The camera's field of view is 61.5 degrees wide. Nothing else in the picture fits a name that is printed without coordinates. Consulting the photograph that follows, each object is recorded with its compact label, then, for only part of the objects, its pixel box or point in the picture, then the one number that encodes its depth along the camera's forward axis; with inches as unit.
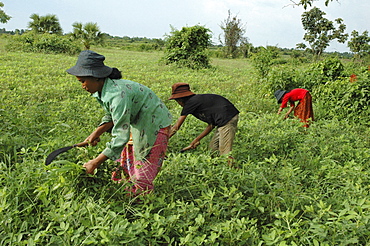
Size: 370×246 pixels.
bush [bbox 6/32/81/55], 767.7
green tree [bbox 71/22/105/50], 1096.7
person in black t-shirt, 160.6
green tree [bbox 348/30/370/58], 1117.6
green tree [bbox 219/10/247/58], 1317.7
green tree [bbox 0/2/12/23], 1253.4
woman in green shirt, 92.8
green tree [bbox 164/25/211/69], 636.7
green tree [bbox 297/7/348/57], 1186.0
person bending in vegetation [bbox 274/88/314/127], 260.4
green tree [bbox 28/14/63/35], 1293.1
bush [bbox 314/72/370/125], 291.0
